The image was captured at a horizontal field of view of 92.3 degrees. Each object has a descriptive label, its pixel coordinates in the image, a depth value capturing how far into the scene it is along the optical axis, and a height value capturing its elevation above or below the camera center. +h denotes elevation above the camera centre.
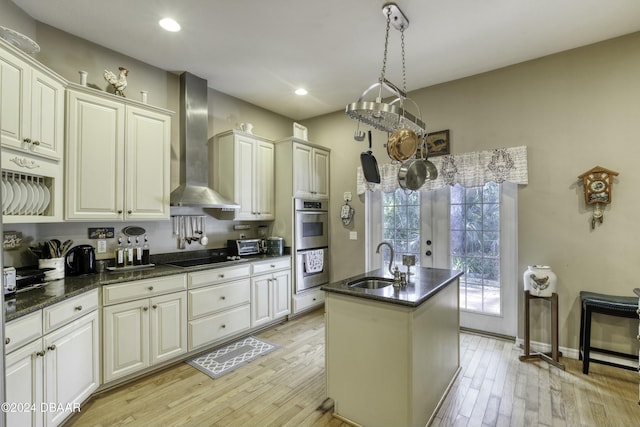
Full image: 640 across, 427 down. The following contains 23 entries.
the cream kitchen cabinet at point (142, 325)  2.39 -0.91
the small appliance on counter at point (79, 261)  2.57 -0.37
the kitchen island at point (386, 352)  1.84 -0.88
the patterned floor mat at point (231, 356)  2.80 -1.38
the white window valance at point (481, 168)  3.16 +0.52
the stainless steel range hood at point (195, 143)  3.33 +0.82
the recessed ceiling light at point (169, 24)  2.49 +1.59
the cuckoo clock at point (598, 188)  2.76 +0.24
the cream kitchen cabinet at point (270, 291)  3.57 -0.91
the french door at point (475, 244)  3.33 -0.34
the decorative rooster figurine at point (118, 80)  2.73 +1.24
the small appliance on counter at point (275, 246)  3.98 -0.39
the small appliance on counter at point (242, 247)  3.79 -0.38
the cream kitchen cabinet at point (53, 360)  1.67 -0.89
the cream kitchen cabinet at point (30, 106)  1.85 +0.74
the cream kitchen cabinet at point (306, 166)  4.07 +0.71
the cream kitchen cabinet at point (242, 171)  3.70 +0.57
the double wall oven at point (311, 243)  4.14 -0.38
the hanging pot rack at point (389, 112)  1.92 +0.68
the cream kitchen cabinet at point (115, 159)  2.45 +0.51
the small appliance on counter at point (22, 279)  1.88 -0.42
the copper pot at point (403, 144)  2.28 +0.54
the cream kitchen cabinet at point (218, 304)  2.96 -0.90
